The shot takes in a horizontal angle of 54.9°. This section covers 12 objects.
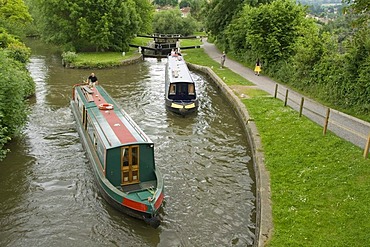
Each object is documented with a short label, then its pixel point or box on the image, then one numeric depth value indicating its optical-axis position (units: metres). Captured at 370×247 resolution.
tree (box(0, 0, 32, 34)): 33.97
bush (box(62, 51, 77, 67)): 32.72
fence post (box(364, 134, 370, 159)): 10.88
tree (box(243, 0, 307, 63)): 26.06
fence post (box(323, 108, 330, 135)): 13.38
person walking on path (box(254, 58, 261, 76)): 26.93
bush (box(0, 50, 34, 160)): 13.54
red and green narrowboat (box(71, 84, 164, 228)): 10.18
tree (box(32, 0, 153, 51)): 35.88
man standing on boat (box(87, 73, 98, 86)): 19.63
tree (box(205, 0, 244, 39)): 37.06
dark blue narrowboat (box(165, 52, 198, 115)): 19.47
